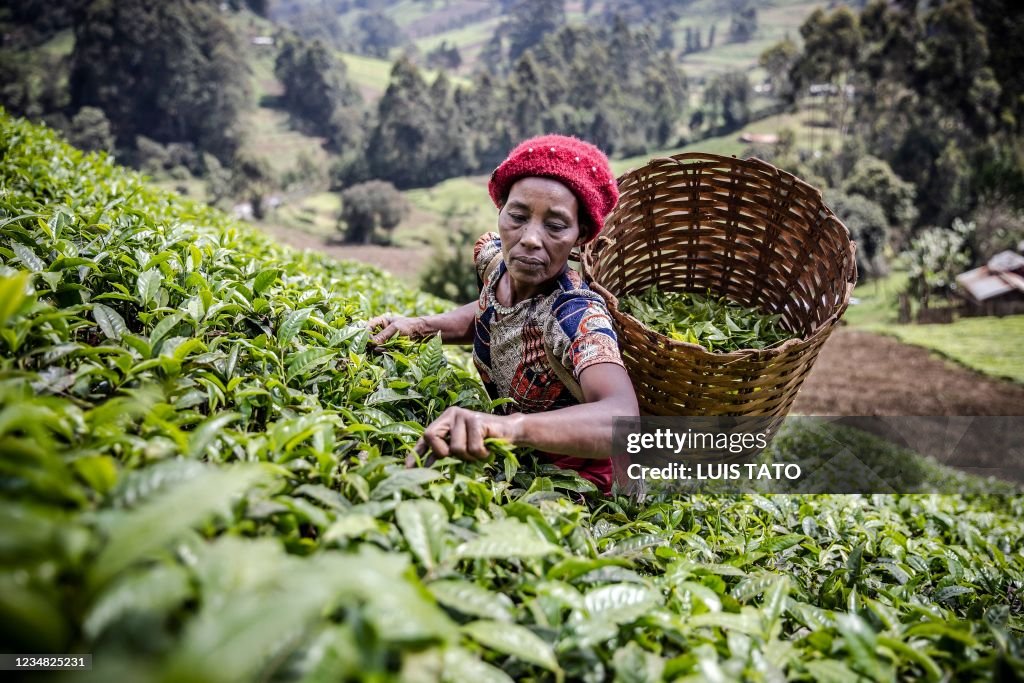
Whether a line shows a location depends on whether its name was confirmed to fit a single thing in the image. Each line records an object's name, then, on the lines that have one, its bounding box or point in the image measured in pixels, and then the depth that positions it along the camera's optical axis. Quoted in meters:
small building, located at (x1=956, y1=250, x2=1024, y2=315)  24.39
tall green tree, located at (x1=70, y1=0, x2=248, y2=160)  50.00
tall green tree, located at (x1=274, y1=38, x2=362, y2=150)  62.03
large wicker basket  1.89
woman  1.60
